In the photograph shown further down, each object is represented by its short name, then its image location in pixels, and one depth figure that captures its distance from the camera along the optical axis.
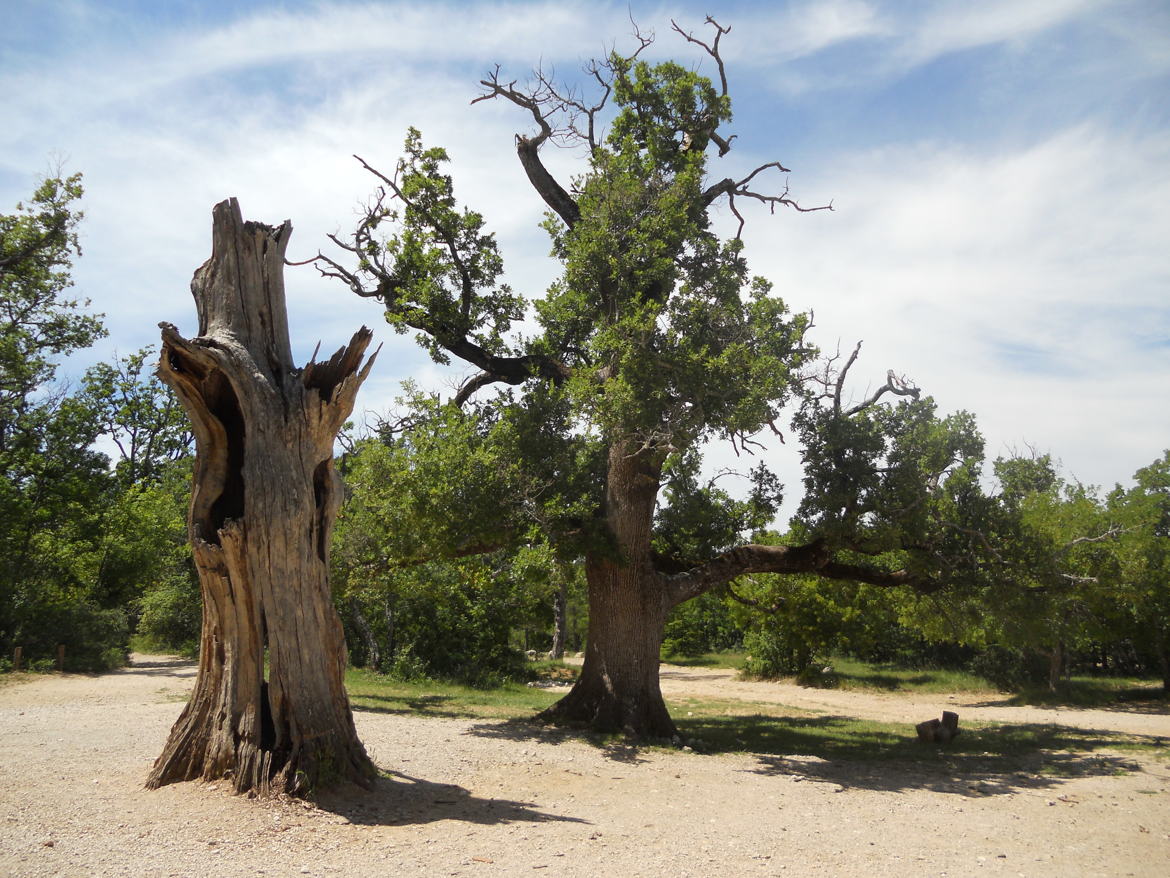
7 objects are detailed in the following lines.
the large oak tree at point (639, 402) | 11.21
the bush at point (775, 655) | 26.23
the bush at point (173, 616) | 25.23
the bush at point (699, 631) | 35.16
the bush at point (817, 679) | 25.70
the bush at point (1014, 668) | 23.38
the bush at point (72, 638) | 17.84
